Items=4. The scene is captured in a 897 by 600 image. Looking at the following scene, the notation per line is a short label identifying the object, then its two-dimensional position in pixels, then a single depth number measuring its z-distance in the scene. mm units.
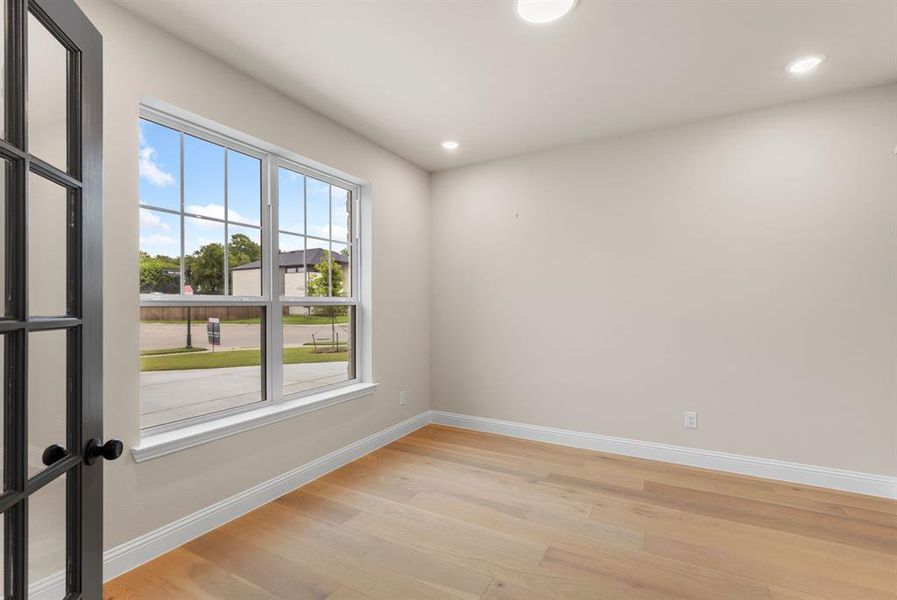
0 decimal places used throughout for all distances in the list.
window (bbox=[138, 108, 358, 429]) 2205
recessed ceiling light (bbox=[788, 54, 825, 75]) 2311
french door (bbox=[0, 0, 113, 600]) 796
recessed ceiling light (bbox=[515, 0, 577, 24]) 1896
